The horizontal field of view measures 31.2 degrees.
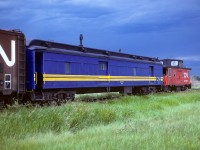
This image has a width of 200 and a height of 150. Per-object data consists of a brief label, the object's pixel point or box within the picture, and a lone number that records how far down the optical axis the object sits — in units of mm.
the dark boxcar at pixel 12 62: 16797
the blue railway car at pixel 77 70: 18897
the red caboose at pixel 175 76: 40134
